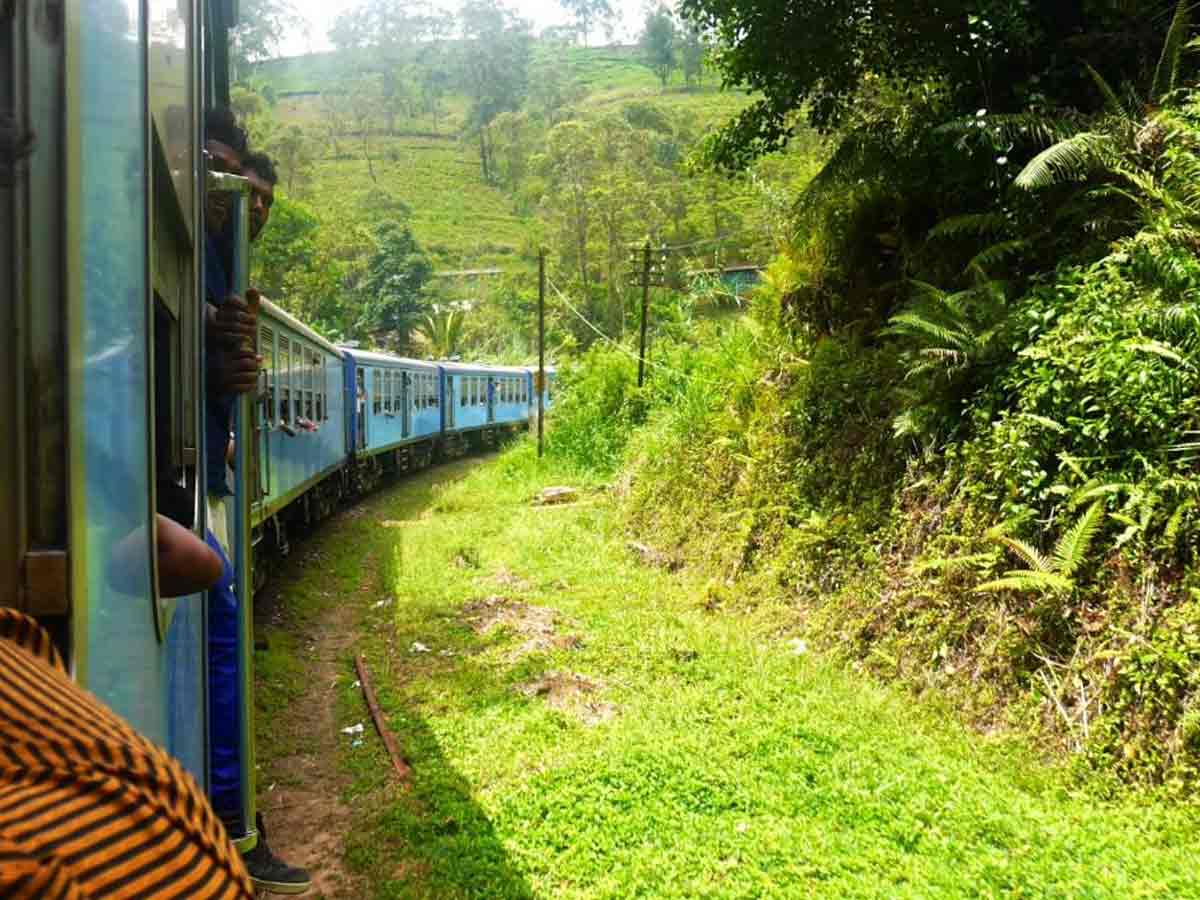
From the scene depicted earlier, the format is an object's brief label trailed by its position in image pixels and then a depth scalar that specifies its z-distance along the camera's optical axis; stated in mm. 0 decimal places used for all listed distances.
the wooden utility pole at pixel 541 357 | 18489
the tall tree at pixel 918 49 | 7141
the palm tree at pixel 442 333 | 41406
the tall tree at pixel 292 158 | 50031
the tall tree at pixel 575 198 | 36750
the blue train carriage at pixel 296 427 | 8445
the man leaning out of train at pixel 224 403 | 2787
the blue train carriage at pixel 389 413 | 14906
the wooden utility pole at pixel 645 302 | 15762
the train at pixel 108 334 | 1241
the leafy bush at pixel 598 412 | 16031
